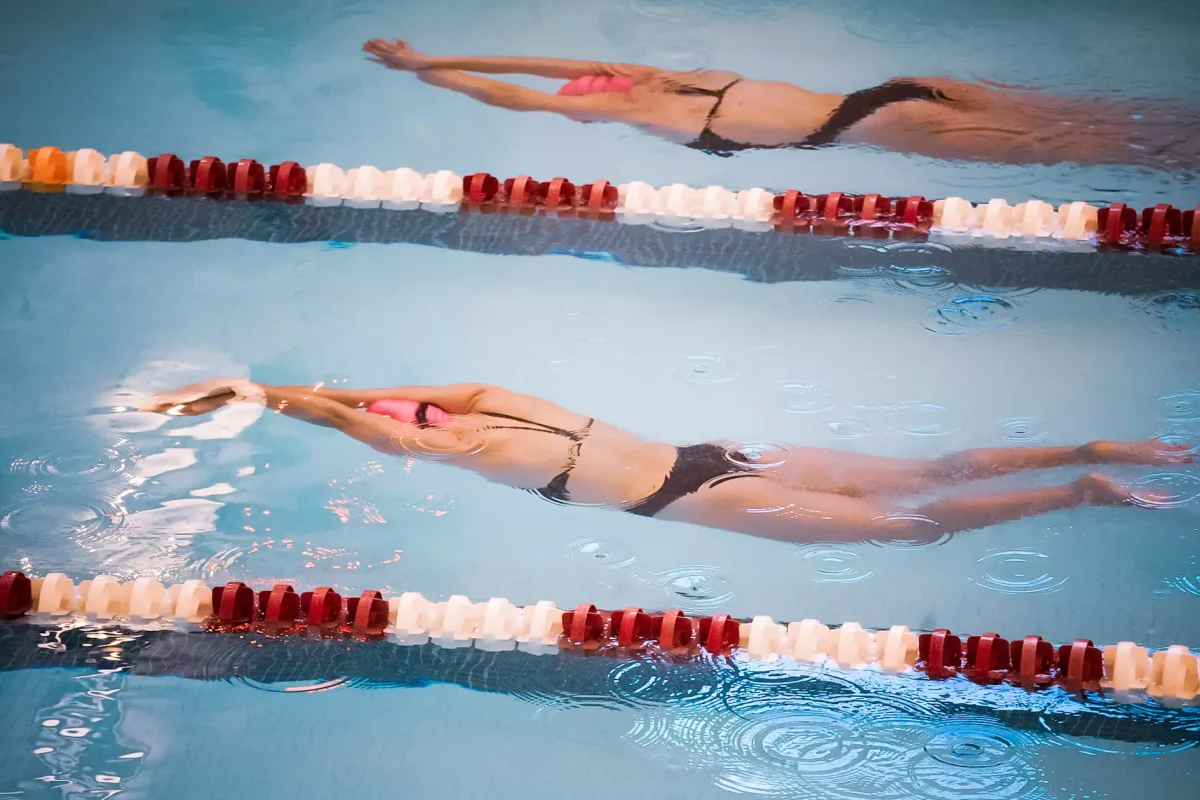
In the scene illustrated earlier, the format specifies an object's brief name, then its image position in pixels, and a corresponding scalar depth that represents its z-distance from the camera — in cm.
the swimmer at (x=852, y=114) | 833
